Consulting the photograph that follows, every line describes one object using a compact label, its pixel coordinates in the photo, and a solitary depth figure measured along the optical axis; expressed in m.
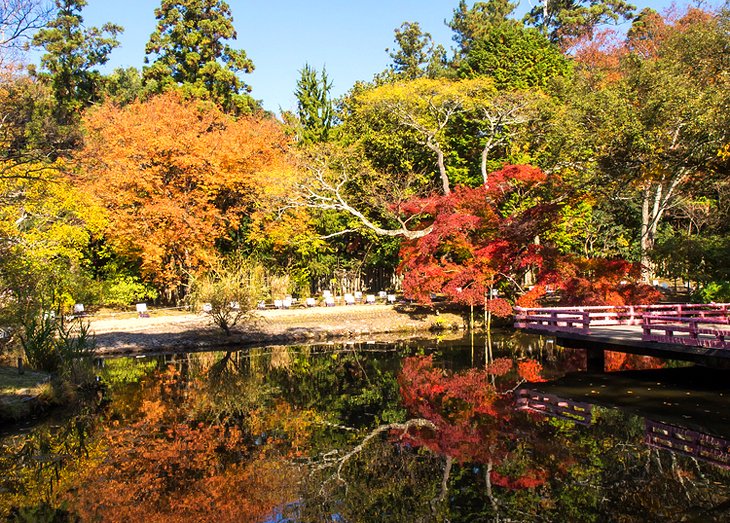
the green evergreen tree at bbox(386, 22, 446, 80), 56.06
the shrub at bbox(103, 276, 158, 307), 25.53
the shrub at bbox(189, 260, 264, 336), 18.80
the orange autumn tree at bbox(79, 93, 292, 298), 24.47
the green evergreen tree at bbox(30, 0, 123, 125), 39.53
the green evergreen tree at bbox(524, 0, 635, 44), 47.38
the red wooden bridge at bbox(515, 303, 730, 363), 11.41
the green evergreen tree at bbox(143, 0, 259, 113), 38.25
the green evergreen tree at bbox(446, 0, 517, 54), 55.49
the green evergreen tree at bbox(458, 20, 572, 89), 29.55
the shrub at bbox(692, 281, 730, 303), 17.54
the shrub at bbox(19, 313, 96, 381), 11.81
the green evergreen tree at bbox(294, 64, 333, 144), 28.48
